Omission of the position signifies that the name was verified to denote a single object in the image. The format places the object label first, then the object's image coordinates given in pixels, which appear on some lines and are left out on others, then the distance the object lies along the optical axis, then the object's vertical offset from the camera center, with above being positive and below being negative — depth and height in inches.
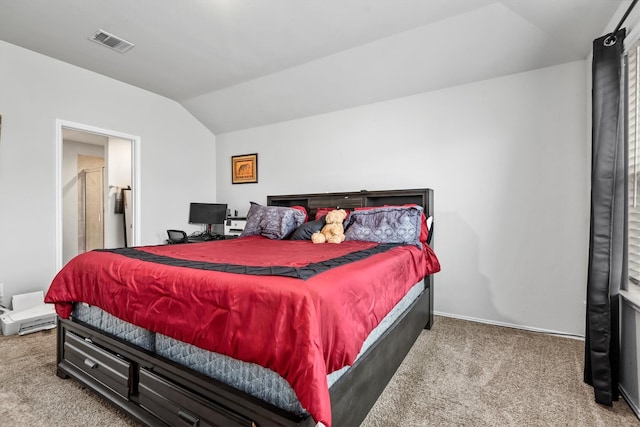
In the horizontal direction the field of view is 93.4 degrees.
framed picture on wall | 176.6 +23.1
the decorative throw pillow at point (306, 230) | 119.4 -8.8
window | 68.0 +11.9
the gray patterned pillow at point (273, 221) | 124.1 -6.0
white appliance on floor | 101.7 -38.6
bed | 41.9 -20.4
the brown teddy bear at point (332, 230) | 110.5 -8.2
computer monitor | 177.9 -4.2
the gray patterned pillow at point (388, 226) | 101.7 -5.9
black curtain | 68.2 -1.9
